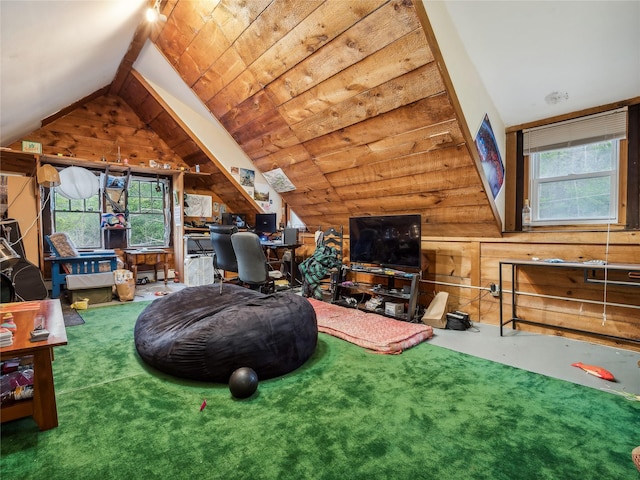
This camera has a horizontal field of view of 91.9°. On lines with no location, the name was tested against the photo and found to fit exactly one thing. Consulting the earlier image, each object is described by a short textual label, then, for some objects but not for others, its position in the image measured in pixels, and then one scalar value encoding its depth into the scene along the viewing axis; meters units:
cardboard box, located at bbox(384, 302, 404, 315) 3.31
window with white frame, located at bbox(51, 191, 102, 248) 4.92
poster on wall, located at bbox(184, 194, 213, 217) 5.66
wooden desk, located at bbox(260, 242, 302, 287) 4.72
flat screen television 3.28
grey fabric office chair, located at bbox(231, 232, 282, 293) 3.43
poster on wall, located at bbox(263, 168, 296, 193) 4.60
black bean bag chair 1.89
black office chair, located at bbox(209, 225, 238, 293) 4.07
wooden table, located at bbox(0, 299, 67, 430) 1.37
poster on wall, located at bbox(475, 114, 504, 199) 2.83
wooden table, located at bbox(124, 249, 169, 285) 5.09
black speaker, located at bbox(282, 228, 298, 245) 4.80
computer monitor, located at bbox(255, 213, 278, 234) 5.32
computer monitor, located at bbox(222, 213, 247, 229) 5.80
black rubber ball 1.73
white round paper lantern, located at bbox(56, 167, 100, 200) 4.68
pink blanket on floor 2.50
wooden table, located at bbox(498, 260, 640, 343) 2.24
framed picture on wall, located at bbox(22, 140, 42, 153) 4.38
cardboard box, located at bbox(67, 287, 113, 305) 3.88
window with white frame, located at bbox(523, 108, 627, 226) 2.77
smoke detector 2.76
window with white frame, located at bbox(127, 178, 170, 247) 5.64
